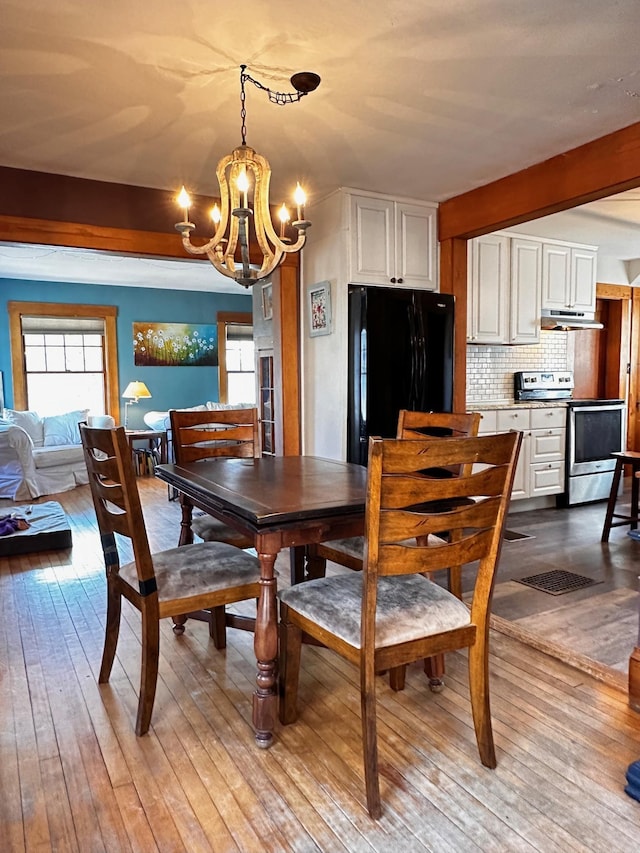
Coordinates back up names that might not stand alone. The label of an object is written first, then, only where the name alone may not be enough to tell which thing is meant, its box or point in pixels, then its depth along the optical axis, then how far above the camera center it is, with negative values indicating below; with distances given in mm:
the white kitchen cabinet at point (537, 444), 4668 -599
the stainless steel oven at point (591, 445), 4969 -645
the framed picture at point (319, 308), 3865 +473
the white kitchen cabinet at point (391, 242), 3715 +897
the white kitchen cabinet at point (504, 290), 4637 +703
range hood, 5027 +478
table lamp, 7613 -174
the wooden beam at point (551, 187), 2779 +1040
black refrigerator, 3676 +121
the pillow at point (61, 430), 6562 -594
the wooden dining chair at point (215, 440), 2596 -314
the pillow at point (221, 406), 7040 -367
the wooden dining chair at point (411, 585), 1397 -612
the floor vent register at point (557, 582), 3062 -1152
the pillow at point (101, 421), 7021 -527
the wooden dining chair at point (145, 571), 1809 -666
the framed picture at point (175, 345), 8227 +487
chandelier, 2189 +656
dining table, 1682 -416
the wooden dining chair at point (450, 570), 2082 -706
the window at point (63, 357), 7461 +294
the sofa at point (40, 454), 5527 -773
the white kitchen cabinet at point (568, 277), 5027 +871
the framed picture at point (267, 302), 5066 +669
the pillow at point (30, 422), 6285 -480
